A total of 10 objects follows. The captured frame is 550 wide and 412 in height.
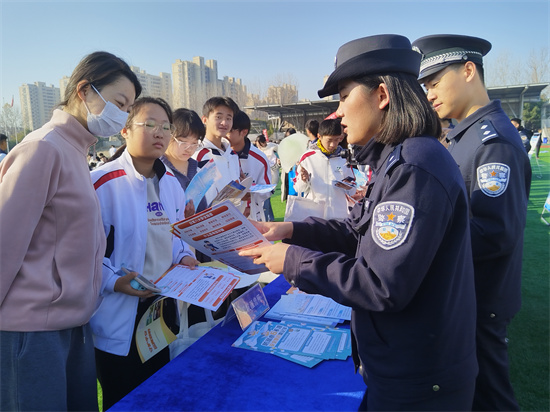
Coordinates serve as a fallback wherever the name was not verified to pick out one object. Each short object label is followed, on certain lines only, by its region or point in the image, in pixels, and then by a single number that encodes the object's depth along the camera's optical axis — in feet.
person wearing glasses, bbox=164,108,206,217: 11.14
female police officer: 3.42
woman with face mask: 4.25
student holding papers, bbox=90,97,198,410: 5.82
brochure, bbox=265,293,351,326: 6.50
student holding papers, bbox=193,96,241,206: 13.00
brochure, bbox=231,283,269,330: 6.36
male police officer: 5.65
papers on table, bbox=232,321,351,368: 5.41
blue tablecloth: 4.46
